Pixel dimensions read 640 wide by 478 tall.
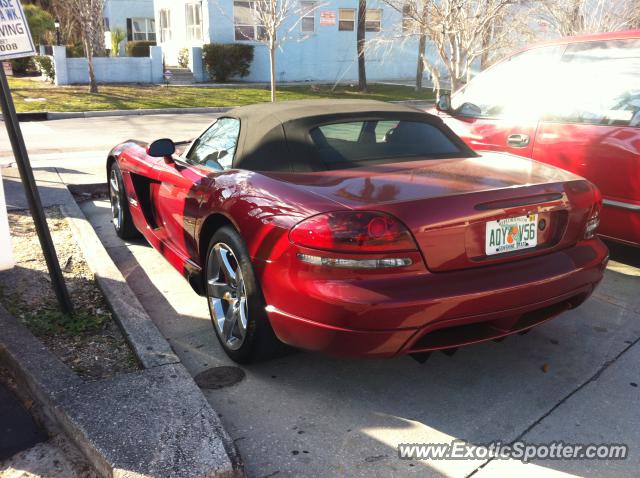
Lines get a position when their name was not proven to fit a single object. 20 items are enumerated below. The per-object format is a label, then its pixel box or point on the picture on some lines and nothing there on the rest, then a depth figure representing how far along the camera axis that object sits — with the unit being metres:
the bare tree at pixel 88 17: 17.81
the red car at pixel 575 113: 4.32
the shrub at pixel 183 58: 26.42
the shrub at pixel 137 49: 29.38
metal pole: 3.45
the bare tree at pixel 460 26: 9.99
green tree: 29.61
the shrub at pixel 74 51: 27.00
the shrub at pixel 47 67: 22.63
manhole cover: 3.15
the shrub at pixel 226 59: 23.98
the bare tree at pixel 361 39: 22.83
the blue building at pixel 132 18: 32.56
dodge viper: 2.61
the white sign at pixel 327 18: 25.83
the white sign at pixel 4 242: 4.10
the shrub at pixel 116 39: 29.28
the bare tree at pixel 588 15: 12.86
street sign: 3.45
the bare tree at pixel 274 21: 16.41
